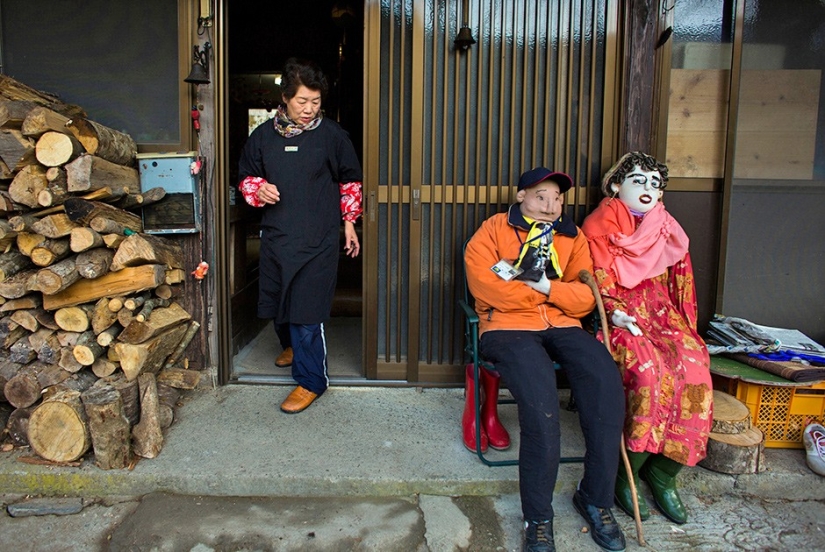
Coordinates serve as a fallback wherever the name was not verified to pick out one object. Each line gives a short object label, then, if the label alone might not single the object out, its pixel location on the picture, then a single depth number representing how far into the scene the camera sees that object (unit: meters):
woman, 3.45
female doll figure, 2.68
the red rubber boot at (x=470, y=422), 3.08
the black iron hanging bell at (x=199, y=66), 3.38
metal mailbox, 3.54
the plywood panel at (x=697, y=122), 3.64
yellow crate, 3.14
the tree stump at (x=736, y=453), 2.90
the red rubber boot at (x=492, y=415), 3.10
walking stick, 2.55
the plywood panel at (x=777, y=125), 3.71
